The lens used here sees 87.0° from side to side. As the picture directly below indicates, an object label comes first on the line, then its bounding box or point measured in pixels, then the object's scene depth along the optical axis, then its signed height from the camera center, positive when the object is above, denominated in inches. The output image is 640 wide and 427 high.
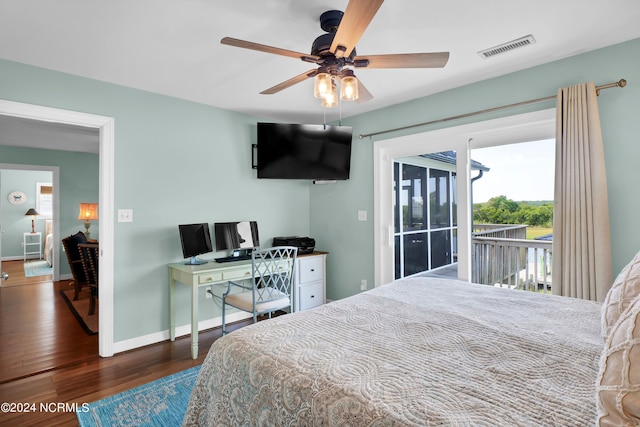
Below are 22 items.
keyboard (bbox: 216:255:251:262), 136.6 -15.8
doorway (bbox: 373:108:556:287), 108.9 +26.0
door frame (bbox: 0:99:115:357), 115.1 -3.5
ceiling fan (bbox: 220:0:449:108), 65.4 +33.3
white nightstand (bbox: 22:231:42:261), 318.3 -19.2
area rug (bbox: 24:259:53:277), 259.8 -37.7
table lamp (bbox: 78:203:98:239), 227.8 +6.8
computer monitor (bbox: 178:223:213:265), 125.5 -7.6
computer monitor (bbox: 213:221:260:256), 140.4 -7.1
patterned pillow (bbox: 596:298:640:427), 27.4 -14.2
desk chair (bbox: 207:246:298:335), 117.9 -26.5
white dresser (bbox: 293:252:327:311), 150.6 -28.4
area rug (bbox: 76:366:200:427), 79.4 -46.7
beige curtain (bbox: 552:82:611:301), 89.0 +3.5
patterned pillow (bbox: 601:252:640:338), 47.4 -11.8
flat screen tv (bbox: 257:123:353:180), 144.5 +30.0
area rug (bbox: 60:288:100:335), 144.3 -44.0
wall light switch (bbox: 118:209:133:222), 118.3 +2.3
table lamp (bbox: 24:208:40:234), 320.3 +7.3
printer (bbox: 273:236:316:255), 157.4 -11.1
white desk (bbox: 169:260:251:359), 115.3 -20.4
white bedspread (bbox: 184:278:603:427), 34.7 -19.0
